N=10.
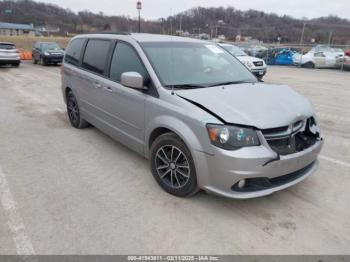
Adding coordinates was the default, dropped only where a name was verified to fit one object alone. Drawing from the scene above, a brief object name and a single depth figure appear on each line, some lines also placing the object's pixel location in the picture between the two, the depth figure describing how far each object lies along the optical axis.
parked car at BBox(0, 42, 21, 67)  16.55
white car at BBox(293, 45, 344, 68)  20.19
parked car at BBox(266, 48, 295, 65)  23.70
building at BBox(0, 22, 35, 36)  84.00
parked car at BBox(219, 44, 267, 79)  13.76
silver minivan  2.80
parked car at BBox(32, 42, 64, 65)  18.94
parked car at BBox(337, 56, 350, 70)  19.22
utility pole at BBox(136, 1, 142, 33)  18.64
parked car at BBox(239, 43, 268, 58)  25.52
